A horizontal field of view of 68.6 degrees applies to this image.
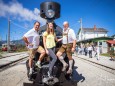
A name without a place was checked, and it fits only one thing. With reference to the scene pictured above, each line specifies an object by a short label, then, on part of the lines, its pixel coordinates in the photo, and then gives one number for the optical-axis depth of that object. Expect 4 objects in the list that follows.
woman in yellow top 2.66
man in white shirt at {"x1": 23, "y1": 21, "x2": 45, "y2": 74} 2.77
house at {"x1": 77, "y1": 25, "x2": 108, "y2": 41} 41.48
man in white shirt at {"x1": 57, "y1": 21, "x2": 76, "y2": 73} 2.79
